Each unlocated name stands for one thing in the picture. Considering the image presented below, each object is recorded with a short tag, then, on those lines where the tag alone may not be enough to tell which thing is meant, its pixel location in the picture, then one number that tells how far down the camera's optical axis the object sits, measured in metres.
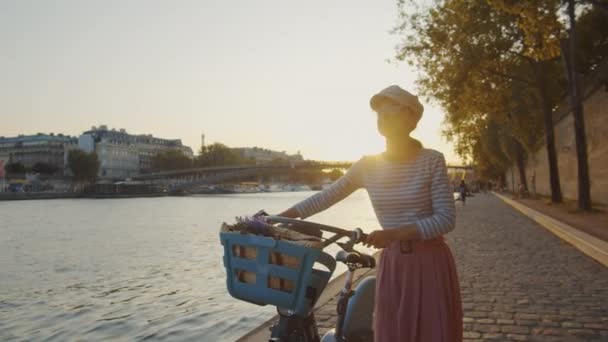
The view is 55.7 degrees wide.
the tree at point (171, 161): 144.00
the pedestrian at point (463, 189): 24.99
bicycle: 2.03
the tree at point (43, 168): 126.06
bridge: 91.69
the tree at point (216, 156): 145.62
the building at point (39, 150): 146.49
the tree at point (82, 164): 116.19
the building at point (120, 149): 150.88
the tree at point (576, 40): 13.14
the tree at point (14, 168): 127.06
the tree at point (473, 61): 20.25
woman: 2.42
